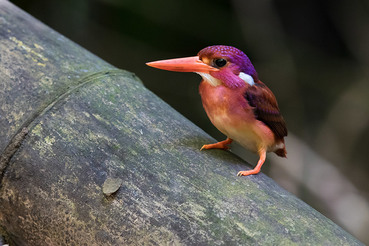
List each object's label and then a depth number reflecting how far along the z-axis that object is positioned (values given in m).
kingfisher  2.75
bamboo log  2.71
